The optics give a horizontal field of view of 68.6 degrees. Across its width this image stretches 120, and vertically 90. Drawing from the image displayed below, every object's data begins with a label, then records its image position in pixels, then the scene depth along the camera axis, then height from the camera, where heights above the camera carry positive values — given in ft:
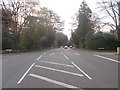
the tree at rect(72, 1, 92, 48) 84.72 +20.56
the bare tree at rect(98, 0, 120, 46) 62.25 +22.44
